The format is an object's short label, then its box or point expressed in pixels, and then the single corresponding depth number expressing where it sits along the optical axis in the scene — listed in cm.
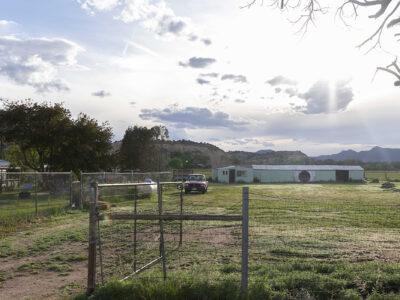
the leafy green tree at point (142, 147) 5516
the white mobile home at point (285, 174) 5612
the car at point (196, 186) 2962
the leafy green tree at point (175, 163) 7119
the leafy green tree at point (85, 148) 2586
